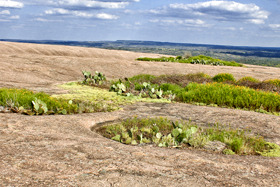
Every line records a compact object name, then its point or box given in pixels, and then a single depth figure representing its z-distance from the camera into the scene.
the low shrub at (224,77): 14.87
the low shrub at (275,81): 13.25
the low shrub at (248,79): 14.48
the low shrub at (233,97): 9.23
